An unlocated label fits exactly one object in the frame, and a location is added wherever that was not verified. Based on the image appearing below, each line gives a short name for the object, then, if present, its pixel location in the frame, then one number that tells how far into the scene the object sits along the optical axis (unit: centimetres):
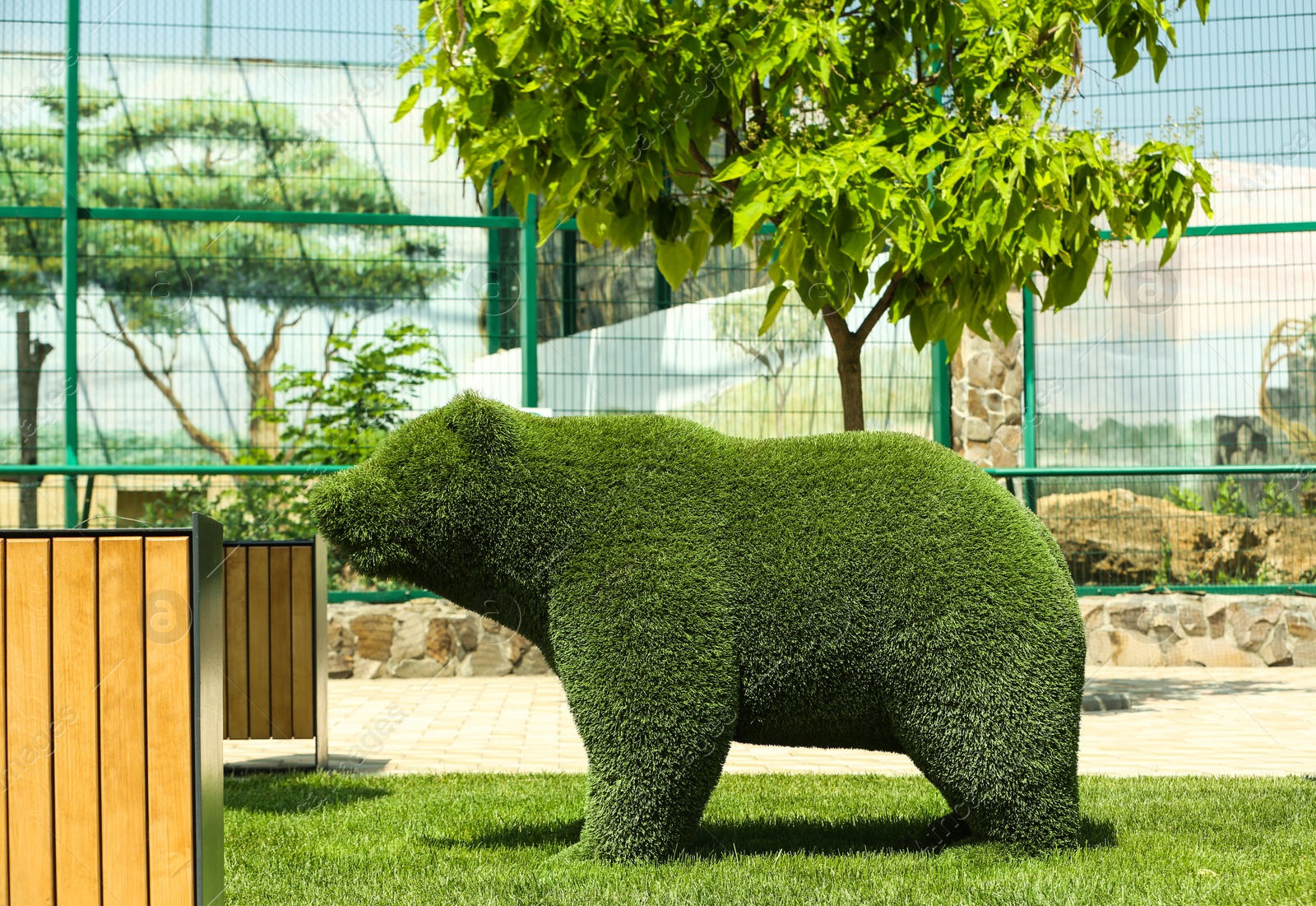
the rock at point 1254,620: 1129
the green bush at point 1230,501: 1154
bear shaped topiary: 420
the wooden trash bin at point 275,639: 680
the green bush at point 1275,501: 1154
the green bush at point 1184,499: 1159
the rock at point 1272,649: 1130
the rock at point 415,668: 1105
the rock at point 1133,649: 1135
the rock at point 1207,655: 1130
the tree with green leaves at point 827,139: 536
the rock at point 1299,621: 1128
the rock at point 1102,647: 1139
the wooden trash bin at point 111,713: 310
